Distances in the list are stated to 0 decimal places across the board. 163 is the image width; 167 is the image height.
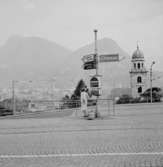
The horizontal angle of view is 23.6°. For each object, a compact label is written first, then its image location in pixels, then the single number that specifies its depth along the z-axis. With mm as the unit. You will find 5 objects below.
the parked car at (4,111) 29759
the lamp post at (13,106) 28759
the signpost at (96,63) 19234
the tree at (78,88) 94188
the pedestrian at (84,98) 20156
